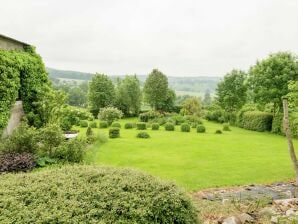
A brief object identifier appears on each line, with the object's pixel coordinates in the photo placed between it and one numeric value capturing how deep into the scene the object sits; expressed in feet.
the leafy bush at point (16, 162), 33.01
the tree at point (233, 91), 112.01
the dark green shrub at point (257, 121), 86.74
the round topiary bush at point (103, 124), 85.03
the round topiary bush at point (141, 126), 84.38
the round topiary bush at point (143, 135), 66.56
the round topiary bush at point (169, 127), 83.59
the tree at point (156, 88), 131.25
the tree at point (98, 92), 125.99
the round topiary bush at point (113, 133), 64.87
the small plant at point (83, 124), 86.35
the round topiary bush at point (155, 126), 85.01
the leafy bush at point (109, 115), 91.23
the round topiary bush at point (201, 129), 79.75
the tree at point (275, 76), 78.77
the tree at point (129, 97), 130.07
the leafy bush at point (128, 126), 86.35
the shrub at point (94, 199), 13.22
